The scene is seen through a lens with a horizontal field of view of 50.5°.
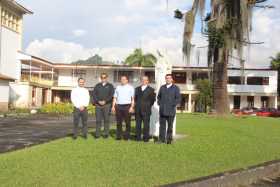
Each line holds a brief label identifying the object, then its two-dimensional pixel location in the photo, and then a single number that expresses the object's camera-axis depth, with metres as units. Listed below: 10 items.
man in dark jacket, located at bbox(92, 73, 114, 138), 8.10
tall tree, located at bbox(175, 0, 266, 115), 14.90
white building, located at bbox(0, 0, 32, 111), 26.13
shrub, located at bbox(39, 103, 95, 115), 21.93
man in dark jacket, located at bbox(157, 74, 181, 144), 7.64
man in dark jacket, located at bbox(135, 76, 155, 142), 7.79
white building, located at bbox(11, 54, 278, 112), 36.33
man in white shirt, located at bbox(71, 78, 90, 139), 8.12
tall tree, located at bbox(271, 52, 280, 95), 39.02
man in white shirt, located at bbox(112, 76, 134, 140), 7.95
